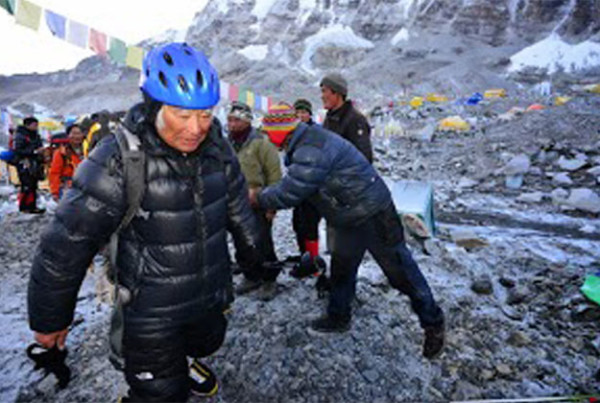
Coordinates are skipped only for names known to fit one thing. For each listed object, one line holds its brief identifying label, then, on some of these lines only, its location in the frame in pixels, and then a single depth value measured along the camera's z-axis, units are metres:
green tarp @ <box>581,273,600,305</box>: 3.70
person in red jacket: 5.42
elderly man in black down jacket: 1.55
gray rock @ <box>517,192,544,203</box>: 8.39
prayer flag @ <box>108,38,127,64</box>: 10.23
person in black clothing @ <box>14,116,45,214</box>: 7.17
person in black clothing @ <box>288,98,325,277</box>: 3.87
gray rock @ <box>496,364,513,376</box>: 2.86
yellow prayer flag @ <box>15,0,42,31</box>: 8.03
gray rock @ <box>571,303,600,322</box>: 3.54
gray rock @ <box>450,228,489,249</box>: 5.67
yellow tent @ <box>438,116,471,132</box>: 19.71
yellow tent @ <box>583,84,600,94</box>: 33.36
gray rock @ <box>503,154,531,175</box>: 9.91
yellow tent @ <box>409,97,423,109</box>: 32.44
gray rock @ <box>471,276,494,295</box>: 4.12
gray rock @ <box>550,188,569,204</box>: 8.02
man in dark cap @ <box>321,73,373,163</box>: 3.89
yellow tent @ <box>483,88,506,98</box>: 44.80
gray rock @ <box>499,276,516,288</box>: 4.36
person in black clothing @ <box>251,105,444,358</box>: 2.66
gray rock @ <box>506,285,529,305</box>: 3.99
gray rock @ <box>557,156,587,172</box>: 9.56
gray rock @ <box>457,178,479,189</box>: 10.08
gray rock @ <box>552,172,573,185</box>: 9.09
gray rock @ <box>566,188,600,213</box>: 7.45
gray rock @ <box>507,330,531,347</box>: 3.22
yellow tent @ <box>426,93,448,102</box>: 43.22
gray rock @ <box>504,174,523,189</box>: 9.61
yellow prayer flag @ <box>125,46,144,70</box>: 10.51
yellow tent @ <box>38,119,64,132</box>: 22.30
